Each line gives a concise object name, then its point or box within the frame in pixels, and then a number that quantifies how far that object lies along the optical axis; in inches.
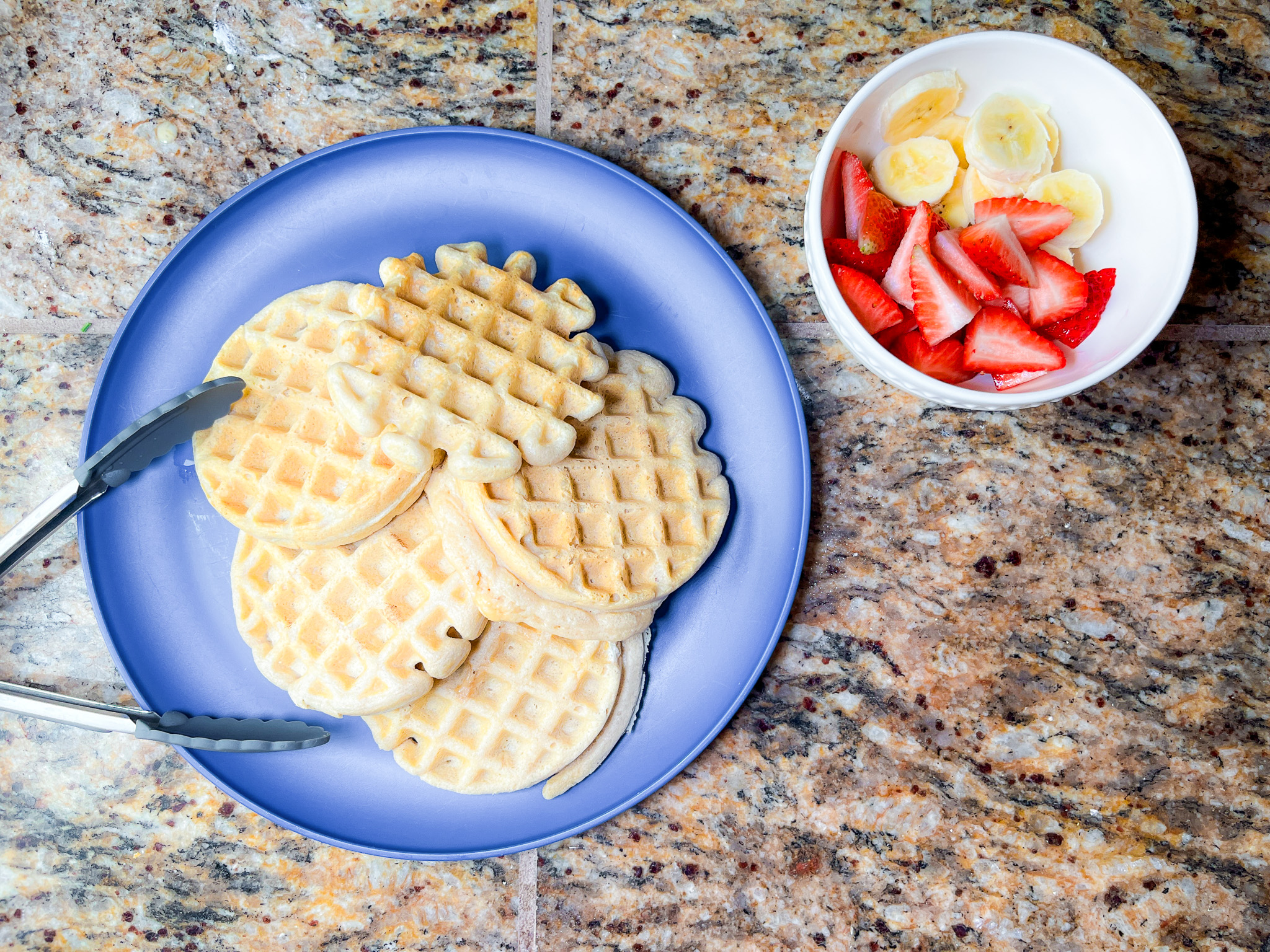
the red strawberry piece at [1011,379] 15.6
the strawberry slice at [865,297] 15.5
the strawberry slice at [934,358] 15.7
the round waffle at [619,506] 15.9
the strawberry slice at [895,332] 15.9
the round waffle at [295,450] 15.9
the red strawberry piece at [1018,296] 15.6
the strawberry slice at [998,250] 15.1
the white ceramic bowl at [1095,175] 14.8
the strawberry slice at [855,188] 15.6
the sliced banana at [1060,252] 15.6
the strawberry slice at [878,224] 15.6
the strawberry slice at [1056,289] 15.4
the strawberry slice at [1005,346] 15.3
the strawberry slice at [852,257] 15.7
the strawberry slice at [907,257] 15.3
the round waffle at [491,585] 16.0
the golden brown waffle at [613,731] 17.3
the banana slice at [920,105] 15.2
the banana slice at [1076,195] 15.3
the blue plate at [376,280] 17.2
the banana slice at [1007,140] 15.2
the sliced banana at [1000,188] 15.4
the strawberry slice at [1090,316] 15.5
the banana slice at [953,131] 15.7
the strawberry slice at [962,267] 15.4
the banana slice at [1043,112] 15.4
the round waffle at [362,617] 16.3
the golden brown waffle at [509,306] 16.2
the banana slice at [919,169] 15.6
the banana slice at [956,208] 15.8
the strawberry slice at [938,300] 15.2
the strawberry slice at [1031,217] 15.0
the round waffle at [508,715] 17.1
